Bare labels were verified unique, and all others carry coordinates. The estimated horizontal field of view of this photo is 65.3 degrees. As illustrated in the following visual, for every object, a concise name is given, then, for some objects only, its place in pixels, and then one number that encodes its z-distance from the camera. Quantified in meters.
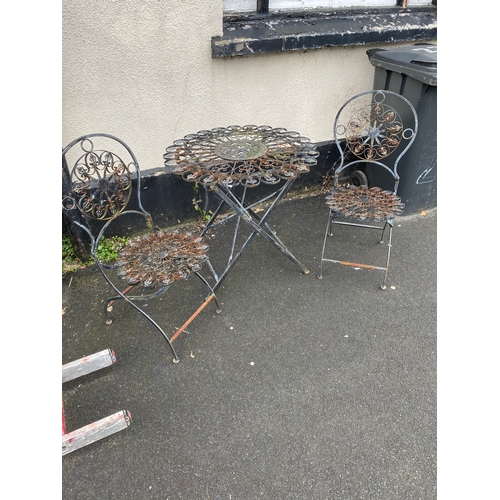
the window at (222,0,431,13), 3.23
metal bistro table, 2.32
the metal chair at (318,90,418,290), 2.73
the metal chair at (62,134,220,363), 2.14
